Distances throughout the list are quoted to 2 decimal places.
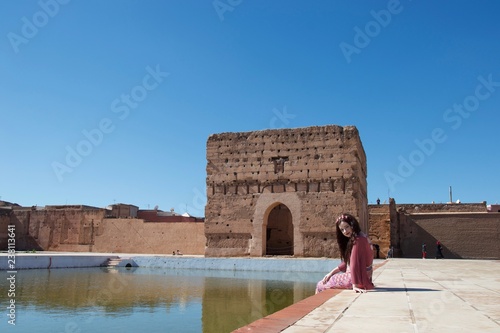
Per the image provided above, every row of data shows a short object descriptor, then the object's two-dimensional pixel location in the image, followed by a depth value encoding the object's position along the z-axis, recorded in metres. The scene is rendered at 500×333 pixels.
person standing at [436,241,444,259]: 21.92
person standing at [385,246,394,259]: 22.45
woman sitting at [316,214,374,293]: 6.11
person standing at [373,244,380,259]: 22.58
